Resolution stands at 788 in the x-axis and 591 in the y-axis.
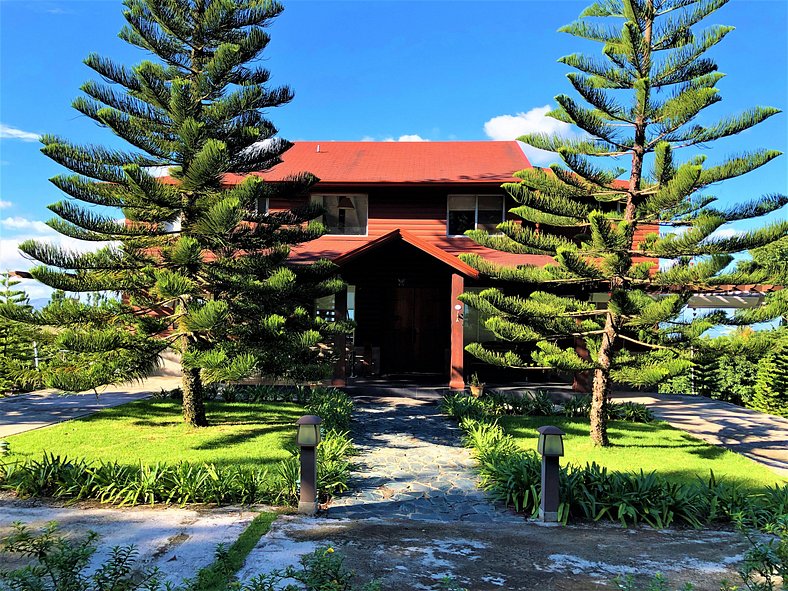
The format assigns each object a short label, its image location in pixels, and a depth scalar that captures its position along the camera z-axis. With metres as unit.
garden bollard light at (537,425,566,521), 4.89
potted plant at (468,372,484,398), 10.93
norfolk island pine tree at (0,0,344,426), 7.16
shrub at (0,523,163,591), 2.74
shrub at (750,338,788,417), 11.48
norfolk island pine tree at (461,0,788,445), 7.07
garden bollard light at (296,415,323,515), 4.97
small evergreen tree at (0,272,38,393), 11.09
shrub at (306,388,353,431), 8.27
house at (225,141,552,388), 13.14
